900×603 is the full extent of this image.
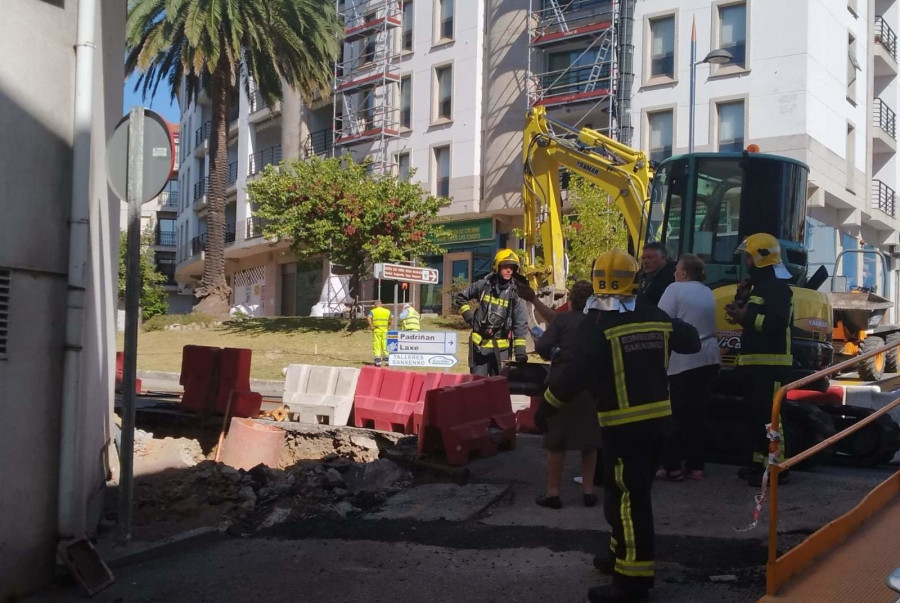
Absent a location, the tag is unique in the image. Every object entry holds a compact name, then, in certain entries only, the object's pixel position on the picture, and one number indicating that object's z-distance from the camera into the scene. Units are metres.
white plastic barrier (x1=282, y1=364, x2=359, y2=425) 10.05
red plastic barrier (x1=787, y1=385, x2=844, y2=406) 7.83
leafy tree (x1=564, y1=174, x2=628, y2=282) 24.02
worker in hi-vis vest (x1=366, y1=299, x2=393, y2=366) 20.19
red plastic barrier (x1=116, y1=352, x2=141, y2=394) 13.25
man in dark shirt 7.29
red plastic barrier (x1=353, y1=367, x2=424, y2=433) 9.43
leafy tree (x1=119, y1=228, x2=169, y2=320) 46.69
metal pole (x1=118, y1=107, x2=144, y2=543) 5.65
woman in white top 6.76
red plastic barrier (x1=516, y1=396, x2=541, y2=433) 9.44
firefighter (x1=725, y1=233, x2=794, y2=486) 6.52
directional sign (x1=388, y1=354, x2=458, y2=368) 14.40
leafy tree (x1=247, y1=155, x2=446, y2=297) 27.31
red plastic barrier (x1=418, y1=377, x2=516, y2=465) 7.74
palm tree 27.50
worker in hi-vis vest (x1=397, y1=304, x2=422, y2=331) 20.48
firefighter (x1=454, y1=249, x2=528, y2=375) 9.25
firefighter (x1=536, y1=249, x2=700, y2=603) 4.46
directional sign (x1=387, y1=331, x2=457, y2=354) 14.36
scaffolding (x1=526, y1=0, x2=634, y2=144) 30.67
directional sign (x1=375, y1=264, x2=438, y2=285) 17.77
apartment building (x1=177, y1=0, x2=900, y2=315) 28.41
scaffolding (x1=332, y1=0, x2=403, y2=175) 38.00
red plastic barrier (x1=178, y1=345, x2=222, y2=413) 10.48
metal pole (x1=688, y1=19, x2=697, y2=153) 18.97
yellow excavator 7.57
